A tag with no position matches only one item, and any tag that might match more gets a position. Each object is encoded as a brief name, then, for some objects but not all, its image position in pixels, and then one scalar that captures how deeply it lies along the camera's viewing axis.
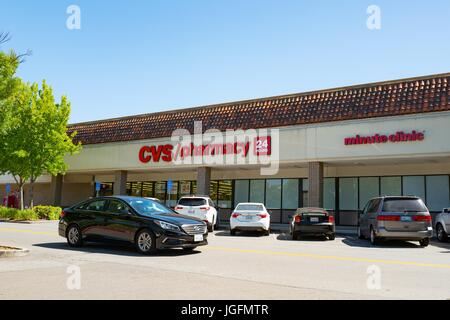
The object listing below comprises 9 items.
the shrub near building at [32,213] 27.73
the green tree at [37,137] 30.75
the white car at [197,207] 19.91
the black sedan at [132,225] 11.41
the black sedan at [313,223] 17.38
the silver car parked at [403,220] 14.96
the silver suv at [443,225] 17.48
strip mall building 23.17
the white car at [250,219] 19.03
